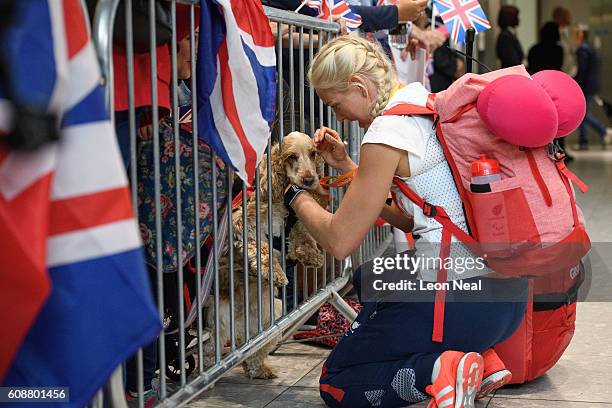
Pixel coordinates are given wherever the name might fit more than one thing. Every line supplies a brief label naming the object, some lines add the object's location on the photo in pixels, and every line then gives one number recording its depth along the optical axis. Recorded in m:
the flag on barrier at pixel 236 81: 2.83
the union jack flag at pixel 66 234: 1.77
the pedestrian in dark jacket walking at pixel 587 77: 14.68
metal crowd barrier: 2.55
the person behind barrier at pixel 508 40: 12.18
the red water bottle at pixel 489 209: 3.12
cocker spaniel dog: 3.47
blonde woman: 3.14
